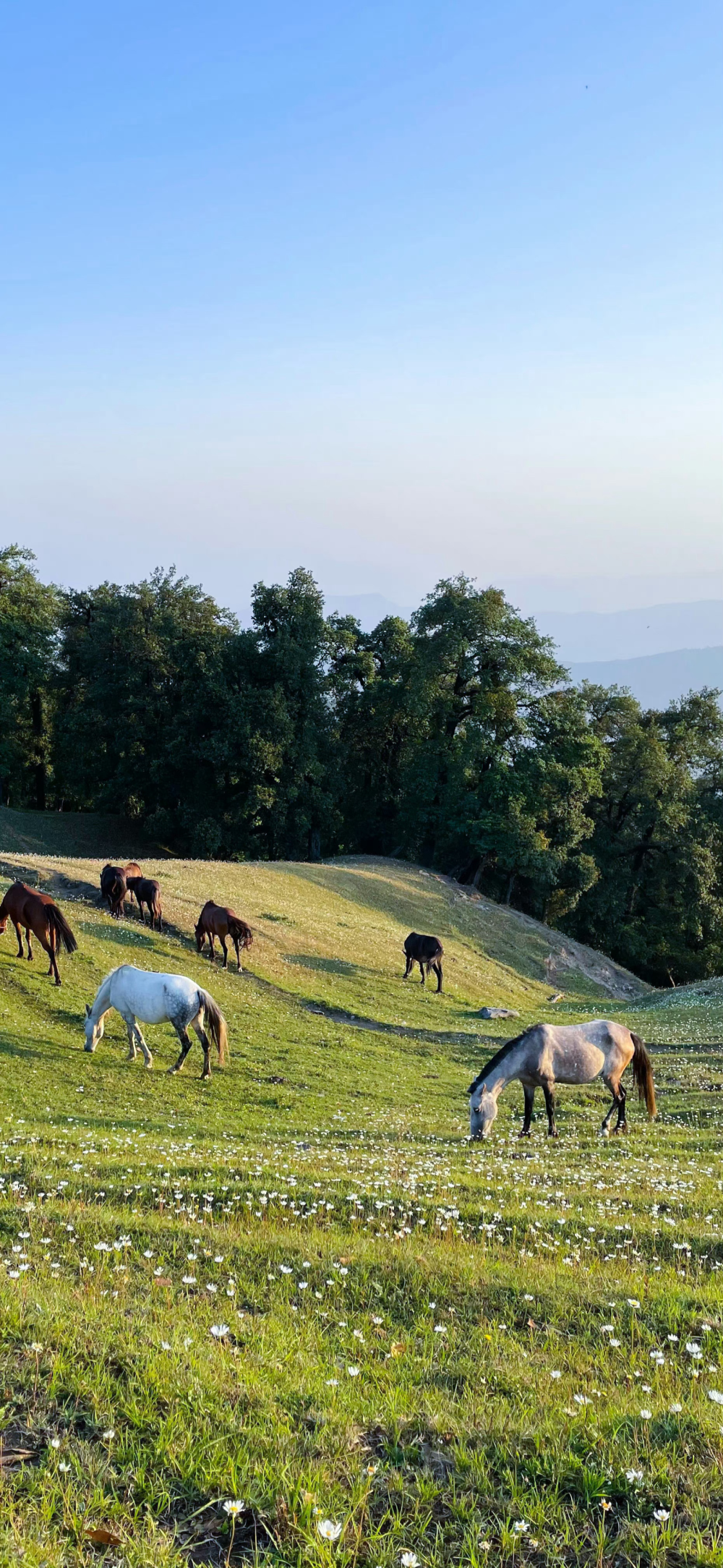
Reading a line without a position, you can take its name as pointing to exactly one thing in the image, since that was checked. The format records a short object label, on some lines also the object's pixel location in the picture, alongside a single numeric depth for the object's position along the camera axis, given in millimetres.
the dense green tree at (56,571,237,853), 64562
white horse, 21719
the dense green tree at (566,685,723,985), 71625
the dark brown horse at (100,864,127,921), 33188
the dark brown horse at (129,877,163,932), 33062
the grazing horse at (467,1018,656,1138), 18016
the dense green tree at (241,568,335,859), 64062
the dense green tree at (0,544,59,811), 69125
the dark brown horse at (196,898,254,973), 32188
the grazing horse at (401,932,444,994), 38344
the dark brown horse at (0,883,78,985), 25656
